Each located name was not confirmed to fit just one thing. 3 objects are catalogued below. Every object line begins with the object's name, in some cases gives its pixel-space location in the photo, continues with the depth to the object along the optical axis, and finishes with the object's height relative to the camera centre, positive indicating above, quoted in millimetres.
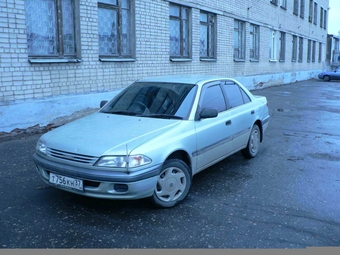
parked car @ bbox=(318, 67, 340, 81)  31964 -439
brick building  7816 +688
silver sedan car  3773 -770
